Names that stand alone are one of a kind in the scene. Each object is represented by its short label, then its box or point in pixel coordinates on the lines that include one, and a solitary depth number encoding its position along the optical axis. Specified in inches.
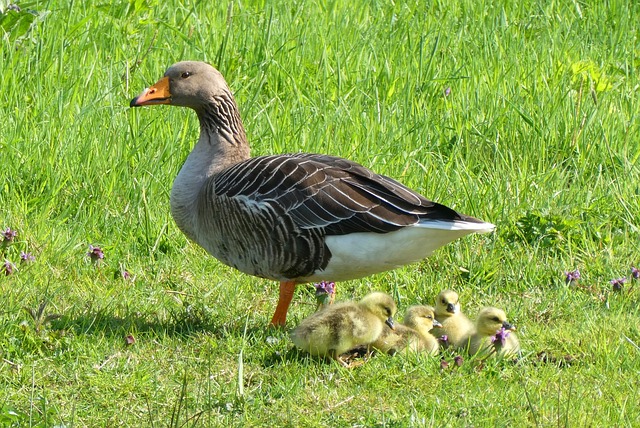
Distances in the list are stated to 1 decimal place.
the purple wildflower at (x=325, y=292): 450.3
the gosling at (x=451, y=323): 407.5
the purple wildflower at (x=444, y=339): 406.3
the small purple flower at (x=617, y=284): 458.0
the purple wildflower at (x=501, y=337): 378.6
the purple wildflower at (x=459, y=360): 380.8
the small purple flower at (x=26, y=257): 457.7
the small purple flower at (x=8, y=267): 446.1
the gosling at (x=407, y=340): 395.5
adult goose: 409.7
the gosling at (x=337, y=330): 378.3
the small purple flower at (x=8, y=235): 463.2
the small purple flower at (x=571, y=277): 468.8
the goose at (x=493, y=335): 380.8
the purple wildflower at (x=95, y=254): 459.9
